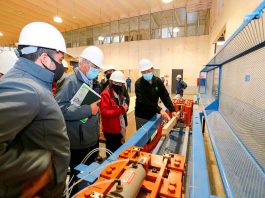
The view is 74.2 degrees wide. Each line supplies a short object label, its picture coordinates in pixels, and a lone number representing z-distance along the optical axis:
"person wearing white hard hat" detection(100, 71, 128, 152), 2.57
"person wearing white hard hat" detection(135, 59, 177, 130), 3.01
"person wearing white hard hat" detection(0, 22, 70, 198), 0.73
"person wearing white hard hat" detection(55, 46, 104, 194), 1.78
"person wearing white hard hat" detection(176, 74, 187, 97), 9.01
